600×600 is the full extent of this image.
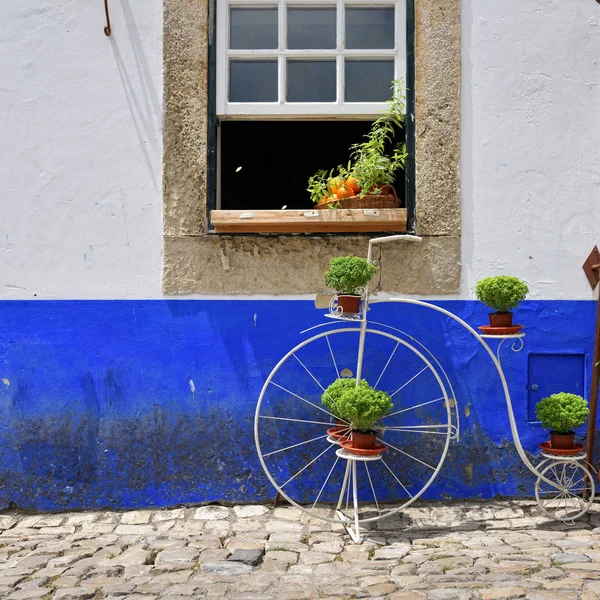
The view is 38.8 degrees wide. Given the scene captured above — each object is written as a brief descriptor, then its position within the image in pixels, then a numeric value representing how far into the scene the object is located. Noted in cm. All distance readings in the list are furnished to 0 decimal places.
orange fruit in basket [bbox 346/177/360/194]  491
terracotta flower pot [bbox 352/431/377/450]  442
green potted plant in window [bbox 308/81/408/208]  487
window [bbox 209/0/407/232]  502
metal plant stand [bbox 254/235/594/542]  494
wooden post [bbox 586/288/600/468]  480
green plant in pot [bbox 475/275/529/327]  447
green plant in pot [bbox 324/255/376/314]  433
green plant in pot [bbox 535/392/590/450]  459
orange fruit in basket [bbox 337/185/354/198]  489
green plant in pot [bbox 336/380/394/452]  434
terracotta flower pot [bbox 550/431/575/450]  464
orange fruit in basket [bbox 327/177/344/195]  494
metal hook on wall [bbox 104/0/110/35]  486
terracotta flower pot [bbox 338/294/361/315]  439
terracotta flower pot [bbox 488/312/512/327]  453
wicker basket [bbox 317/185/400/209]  485
